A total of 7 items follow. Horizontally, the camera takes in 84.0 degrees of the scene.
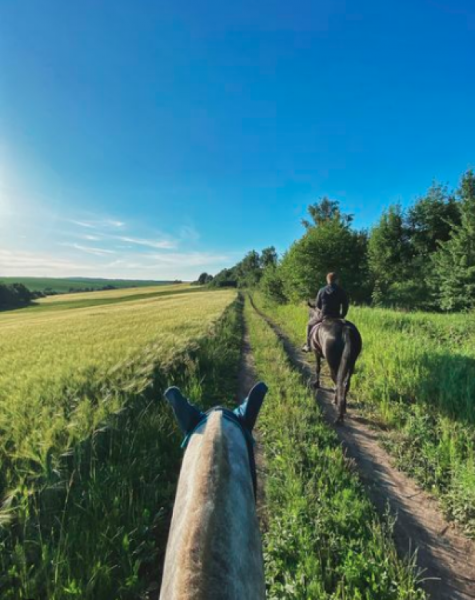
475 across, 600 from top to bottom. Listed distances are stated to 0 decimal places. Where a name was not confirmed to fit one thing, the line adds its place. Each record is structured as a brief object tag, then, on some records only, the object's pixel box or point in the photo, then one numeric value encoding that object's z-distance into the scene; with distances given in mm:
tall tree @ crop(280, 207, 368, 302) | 19172
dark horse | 5316
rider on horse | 6961
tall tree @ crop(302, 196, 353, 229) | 38594
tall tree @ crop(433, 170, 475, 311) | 16031
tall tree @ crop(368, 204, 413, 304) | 22641
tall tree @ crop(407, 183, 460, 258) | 21938
